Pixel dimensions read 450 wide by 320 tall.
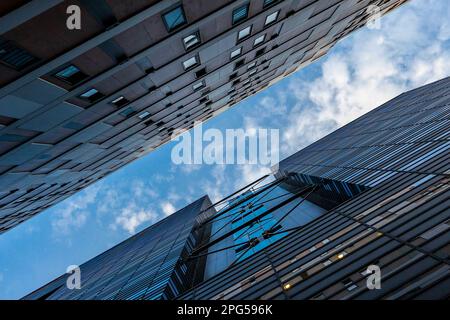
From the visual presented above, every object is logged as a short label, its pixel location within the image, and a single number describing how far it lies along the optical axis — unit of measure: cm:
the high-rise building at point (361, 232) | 1026
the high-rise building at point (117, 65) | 1145
